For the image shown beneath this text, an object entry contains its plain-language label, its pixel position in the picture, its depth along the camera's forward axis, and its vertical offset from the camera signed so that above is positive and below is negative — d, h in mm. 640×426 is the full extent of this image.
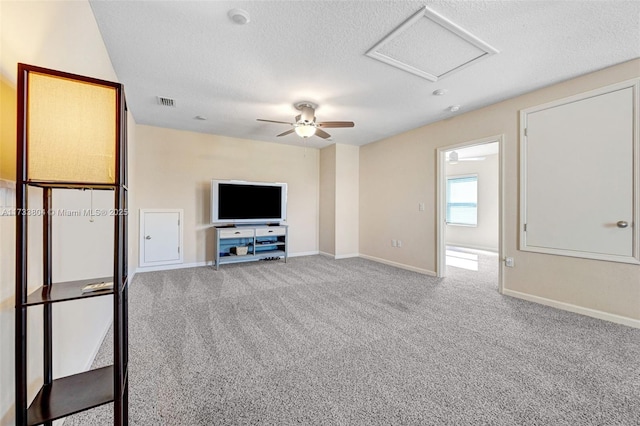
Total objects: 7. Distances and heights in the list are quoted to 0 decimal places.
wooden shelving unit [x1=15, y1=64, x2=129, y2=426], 860 -304
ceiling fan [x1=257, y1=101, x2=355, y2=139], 3402 +1177
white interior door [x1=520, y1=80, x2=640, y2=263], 2490 +383
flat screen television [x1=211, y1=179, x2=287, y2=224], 4715 +191
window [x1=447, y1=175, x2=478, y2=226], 6930 +314
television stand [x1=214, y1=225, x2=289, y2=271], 4684 -614
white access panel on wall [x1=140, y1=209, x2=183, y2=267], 4355 -432
